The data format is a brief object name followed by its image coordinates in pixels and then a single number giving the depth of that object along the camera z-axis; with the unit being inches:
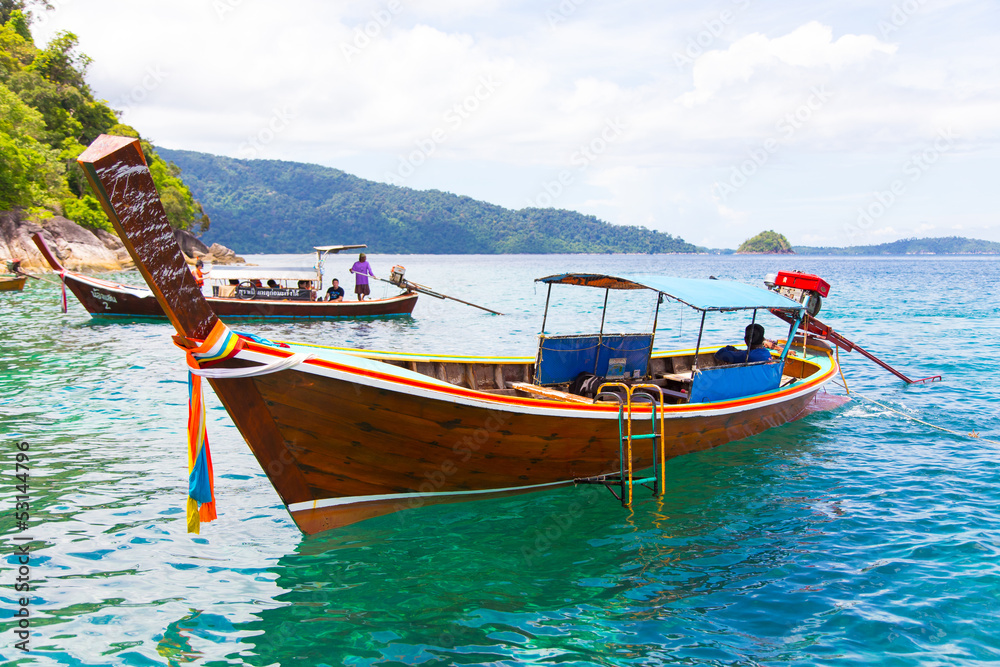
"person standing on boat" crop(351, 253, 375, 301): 1004.6
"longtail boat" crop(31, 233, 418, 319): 889.5
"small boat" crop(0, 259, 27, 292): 1042.1
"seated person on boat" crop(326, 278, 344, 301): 1027.3
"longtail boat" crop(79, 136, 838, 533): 188.5
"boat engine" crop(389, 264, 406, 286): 1013.2
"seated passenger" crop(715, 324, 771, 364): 393.7
